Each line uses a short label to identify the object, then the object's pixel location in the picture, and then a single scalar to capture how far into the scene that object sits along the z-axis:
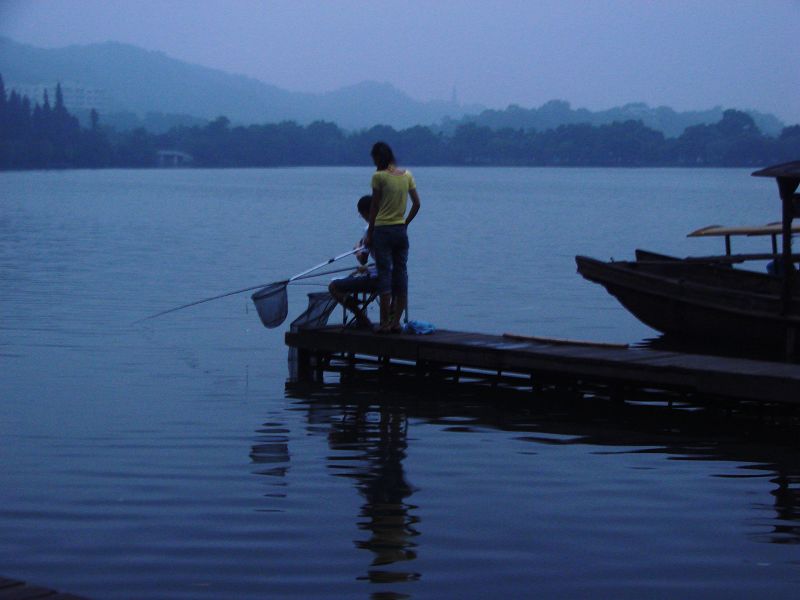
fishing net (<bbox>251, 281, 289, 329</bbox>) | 15.21
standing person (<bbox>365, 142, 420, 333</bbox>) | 13.07
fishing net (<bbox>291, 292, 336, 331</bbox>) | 15.47
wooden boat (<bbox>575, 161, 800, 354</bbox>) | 16.02
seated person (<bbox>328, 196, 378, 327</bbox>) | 13.89
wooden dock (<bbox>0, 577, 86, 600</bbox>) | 5.77
